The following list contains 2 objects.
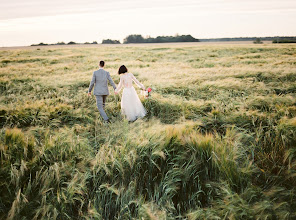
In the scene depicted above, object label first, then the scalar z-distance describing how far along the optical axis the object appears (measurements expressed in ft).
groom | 20.76
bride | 21.30
